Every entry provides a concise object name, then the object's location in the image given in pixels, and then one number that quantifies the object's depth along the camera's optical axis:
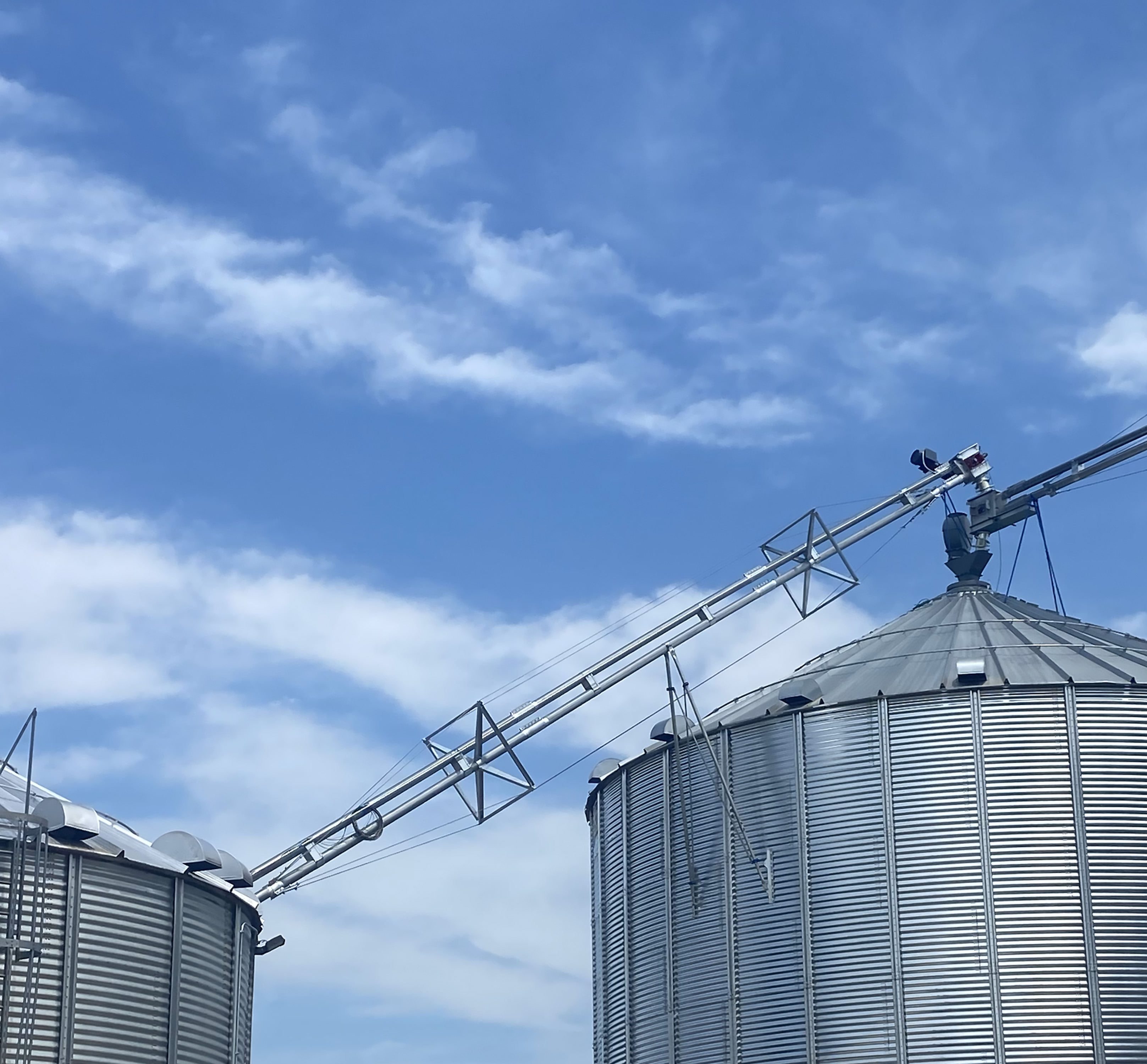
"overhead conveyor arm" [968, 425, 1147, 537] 45.19
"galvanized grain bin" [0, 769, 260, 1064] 29.97
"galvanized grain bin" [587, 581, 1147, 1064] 35.50
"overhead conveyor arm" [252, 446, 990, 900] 45.09
